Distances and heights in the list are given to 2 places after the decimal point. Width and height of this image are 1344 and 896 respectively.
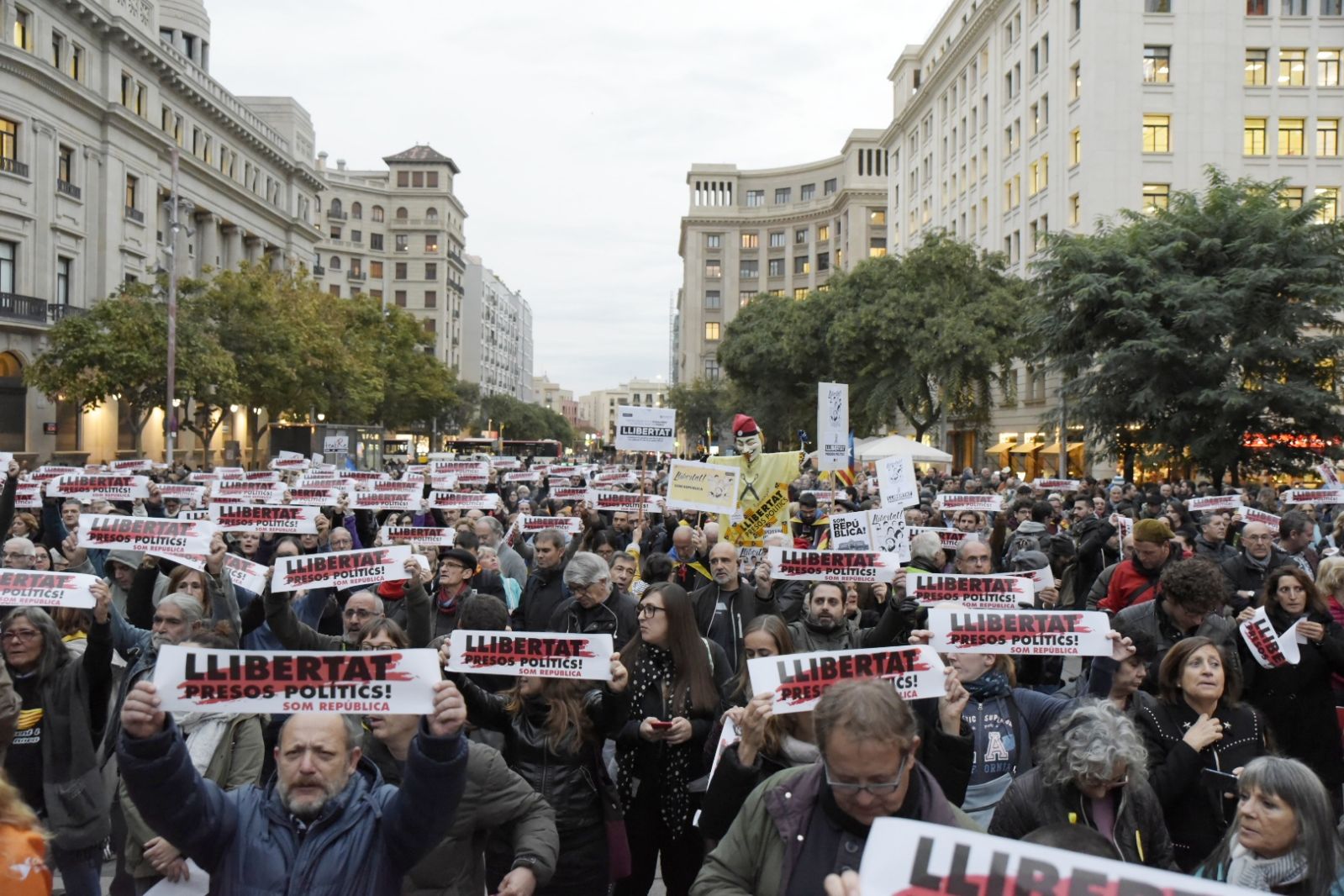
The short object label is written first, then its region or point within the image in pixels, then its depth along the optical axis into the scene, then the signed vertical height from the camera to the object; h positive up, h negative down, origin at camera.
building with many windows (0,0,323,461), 43.22 +12.35
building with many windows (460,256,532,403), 138.25 +15.71
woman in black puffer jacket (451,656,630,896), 4.73 -1.36
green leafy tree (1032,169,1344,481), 26.52 +3.33
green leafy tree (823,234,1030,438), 41.00 +4.83
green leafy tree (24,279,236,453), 36.72 +2.82
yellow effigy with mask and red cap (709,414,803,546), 12.80 -0.51
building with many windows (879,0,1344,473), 43.66 +14.63
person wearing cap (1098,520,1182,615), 7.74 -0.86
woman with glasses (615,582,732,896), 5.13 -1.35
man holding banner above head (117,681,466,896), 3.21 -1.14
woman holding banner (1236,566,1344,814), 6.12 -1.37
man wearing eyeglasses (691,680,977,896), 2.85 -0.96
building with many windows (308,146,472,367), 114.19 +22.67
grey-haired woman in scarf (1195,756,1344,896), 3.44 -1.22
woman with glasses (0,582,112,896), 5.07 -1.43
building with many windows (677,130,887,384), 116.06 +23.91
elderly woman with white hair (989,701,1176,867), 3.76 -1.20
